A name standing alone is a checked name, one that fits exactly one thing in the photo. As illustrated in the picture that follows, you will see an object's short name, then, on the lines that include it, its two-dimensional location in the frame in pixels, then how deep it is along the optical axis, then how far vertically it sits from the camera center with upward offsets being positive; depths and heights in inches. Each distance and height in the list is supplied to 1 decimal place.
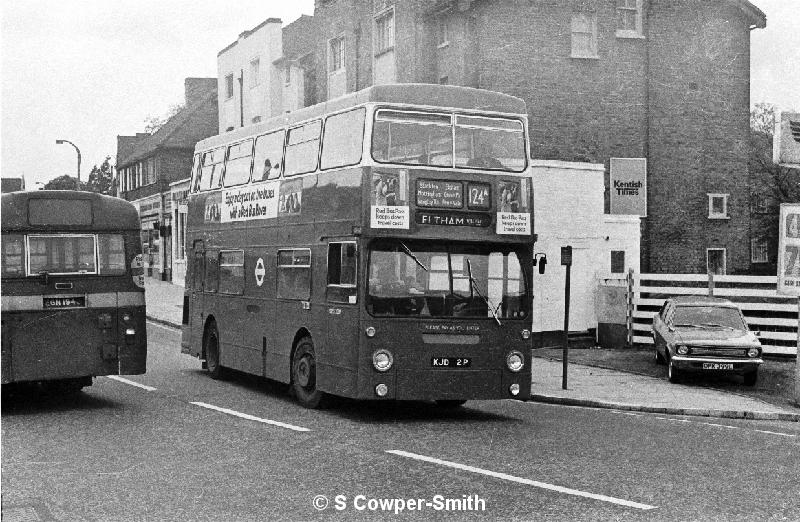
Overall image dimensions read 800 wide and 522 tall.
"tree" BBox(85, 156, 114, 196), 4968.8 +259.1
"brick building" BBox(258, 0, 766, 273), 1374.3 +188.4
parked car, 800.3 -74.9
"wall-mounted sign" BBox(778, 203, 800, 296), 721.6 -10.5
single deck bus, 591.2 -28.1
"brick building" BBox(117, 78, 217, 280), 2368.4 +154.1
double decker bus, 574.9 -6.7
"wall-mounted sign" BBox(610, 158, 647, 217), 1419.8 +57.7
